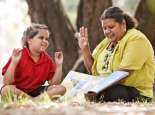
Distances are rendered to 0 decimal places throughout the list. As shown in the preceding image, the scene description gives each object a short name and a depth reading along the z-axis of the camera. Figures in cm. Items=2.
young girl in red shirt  862
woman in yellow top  805
